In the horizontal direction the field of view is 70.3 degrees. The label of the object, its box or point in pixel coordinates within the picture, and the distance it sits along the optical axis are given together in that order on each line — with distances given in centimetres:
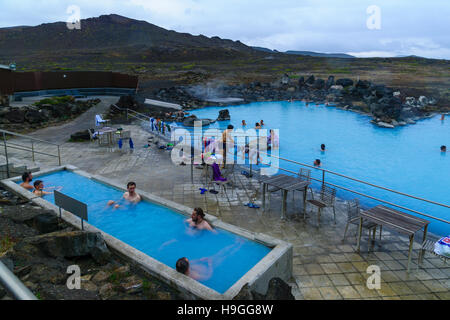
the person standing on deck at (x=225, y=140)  951
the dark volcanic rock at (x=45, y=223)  553
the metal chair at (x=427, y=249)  495
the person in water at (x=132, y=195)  721
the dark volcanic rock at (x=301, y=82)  4150
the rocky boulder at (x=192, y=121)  2173
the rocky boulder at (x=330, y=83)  3968
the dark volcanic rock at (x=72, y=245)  470
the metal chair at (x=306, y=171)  783
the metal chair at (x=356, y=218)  580
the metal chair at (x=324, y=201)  659
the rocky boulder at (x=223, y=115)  2460
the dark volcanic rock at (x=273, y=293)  363
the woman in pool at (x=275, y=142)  1773
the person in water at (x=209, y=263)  529
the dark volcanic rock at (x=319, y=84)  4006
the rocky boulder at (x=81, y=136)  1416
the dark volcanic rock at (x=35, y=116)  1677
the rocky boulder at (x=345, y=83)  3788
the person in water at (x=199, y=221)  585
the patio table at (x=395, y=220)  480
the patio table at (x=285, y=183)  664
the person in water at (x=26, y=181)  755
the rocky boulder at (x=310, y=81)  4166
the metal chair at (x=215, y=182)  804
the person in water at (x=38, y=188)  726
